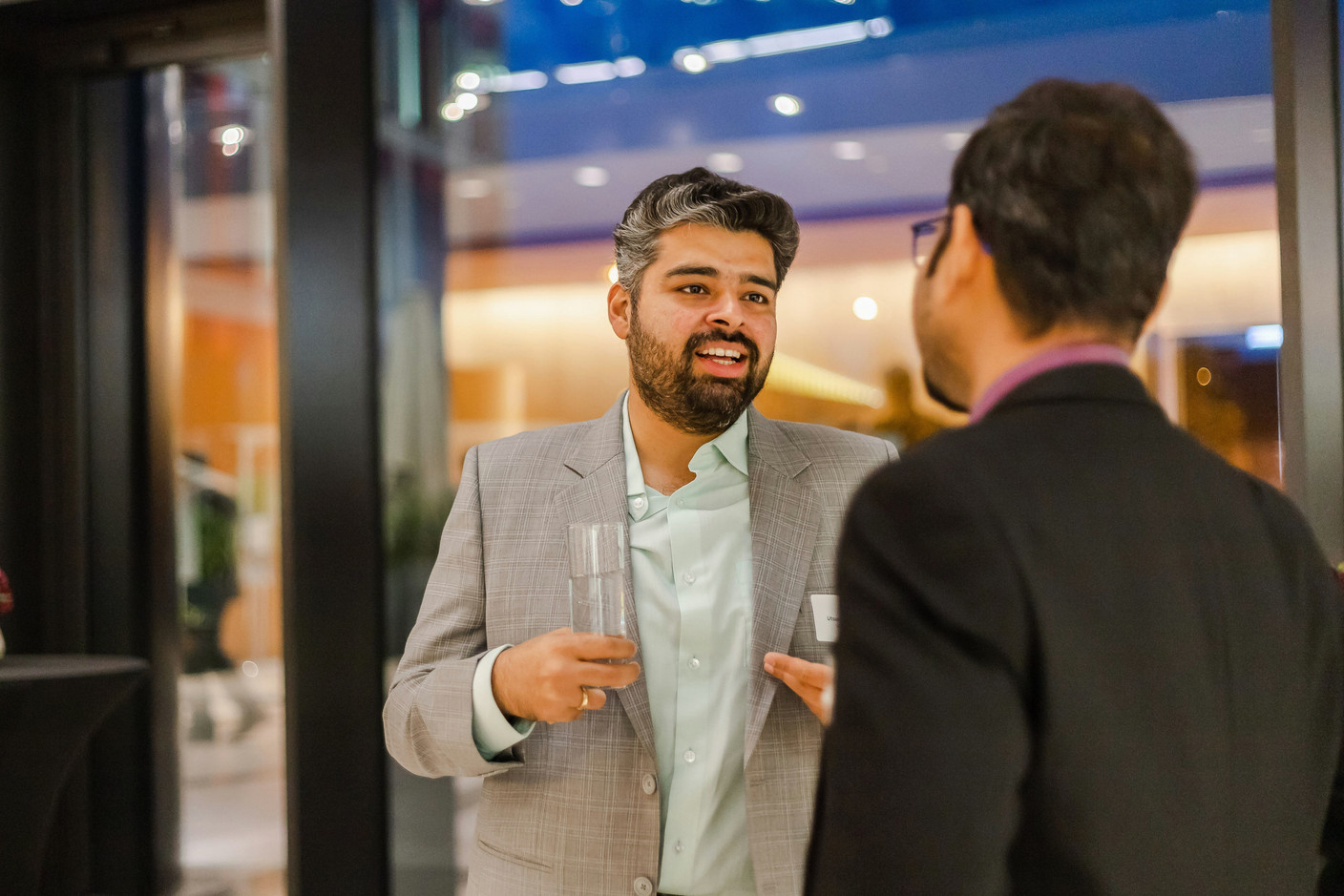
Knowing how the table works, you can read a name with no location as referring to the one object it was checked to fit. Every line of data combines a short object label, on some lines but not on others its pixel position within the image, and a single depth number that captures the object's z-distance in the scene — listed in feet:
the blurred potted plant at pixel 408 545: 9.73
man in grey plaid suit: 5.09
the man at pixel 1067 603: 2.61
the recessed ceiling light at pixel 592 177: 9.68
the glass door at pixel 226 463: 11.22
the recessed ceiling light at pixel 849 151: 9.20
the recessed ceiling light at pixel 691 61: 9.53
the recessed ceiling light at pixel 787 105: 9.35
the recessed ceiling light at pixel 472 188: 10.06
